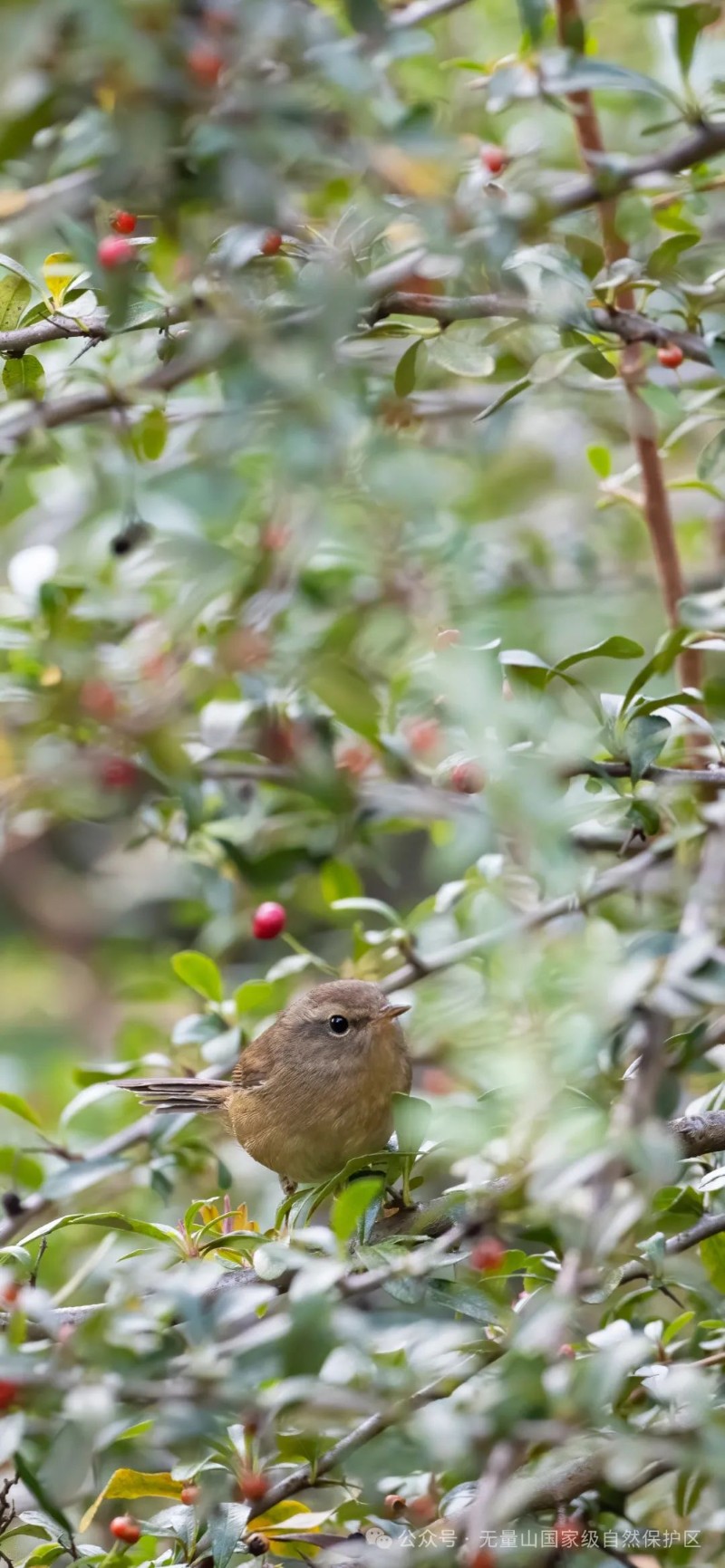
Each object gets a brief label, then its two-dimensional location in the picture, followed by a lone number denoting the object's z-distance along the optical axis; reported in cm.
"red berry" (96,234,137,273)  373
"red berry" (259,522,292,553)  360
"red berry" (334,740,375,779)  721
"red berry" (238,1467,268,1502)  450
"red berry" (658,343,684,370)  643
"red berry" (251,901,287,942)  745
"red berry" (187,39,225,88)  322
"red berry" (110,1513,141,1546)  479
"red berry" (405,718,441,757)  692
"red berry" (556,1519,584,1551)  452
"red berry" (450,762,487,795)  563
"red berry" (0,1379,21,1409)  354
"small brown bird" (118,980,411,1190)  701
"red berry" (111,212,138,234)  477
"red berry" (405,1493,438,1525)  461
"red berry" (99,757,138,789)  573
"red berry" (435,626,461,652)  450
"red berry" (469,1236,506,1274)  409
